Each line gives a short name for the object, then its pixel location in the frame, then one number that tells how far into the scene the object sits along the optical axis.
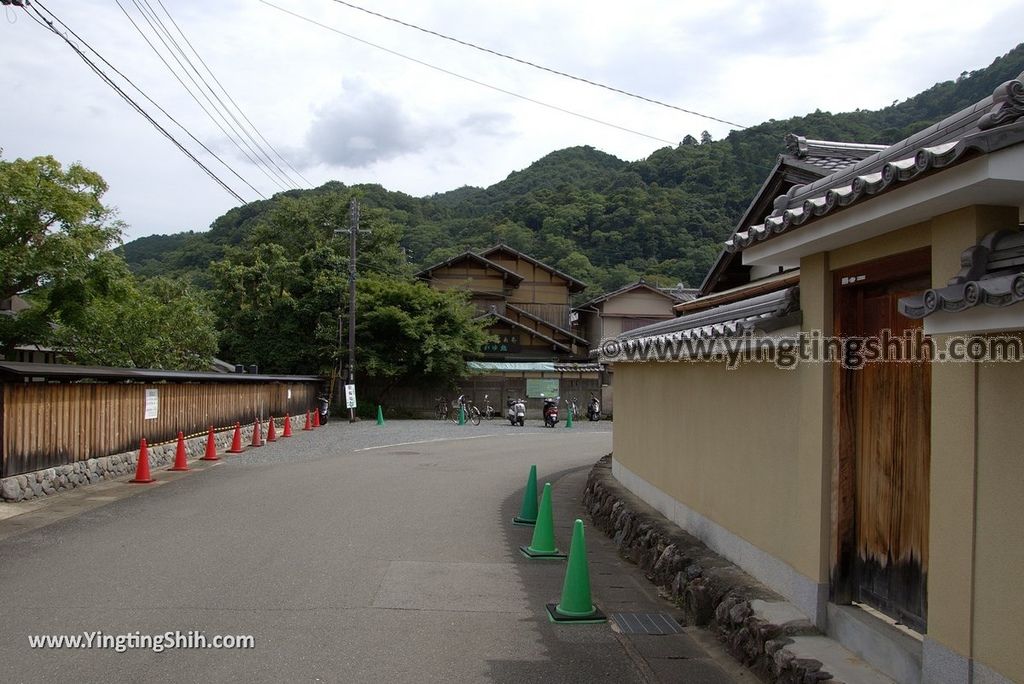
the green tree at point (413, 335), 36.25
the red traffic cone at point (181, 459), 16.34
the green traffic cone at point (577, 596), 6.91
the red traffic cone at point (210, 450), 18.55
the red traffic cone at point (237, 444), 20.30
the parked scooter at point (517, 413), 32.59
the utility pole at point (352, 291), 33.53
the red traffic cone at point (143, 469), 14.37
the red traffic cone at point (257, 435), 22.08
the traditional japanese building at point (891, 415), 3.69
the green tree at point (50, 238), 18.62
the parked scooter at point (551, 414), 31.95
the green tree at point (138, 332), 23.45
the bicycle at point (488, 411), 36.19
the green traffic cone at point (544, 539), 9.36
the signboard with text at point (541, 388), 37.72
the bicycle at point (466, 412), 33.38
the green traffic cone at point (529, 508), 11.52
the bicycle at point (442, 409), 37.19
